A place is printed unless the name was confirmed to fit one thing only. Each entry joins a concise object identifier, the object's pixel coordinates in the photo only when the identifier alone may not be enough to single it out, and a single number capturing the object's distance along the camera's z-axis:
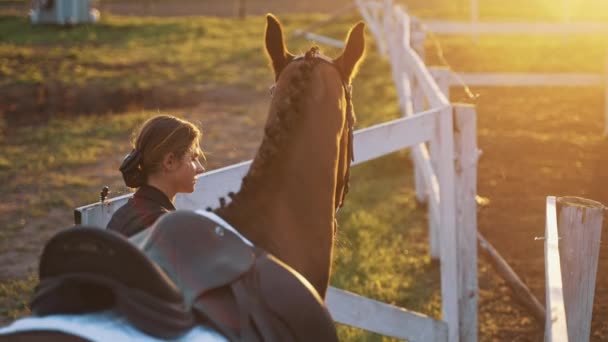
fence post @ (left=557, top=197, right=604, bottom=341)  2.99
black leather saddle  2.10
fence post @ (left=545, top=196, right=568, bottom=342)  2.43
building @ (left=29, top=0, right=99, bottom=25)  19.97
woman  3.12
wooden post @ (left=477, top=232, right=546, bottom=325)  4.68
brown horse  2.53
